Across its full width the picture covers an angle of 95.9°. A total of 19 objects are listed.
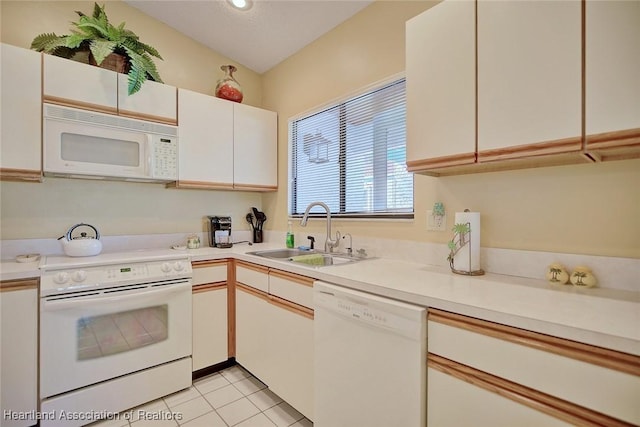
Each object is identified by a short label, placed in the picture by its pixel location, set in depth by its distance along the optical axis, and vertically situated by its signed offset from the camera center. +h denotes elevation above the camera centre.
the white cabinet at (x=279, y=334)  1.55 -0.75
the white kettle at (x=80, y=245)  1.87 -0.22
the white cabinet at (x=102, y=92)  1.79 +0.81
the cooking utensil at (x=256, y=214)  2.90 -0.02
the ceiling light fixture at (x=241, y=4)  2.12 +1.55
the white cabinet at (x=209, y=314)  2.06 -0.75
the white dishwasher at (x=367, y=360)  1.04 -0.61
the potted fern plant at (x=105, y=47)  1.84 +1.09
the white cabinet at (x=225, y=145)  2.31 +0.59
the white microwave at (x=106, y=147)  1.80 +0.45
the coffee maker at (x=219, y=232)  2.53 -0.18
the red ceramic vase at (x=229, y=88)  2.57 +1.11
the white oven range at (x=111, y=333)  1.56 -0.73
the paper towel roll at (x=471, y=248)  1.37 -0.17
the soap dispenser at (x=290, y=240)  2.54 -0.25
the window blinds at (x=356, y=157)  1.88 +0.43
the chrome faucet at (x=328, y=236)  2.11 -0.18
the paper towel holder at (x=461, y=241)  1.38 -0.13
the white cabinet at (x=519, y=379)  0.70 -0.46
